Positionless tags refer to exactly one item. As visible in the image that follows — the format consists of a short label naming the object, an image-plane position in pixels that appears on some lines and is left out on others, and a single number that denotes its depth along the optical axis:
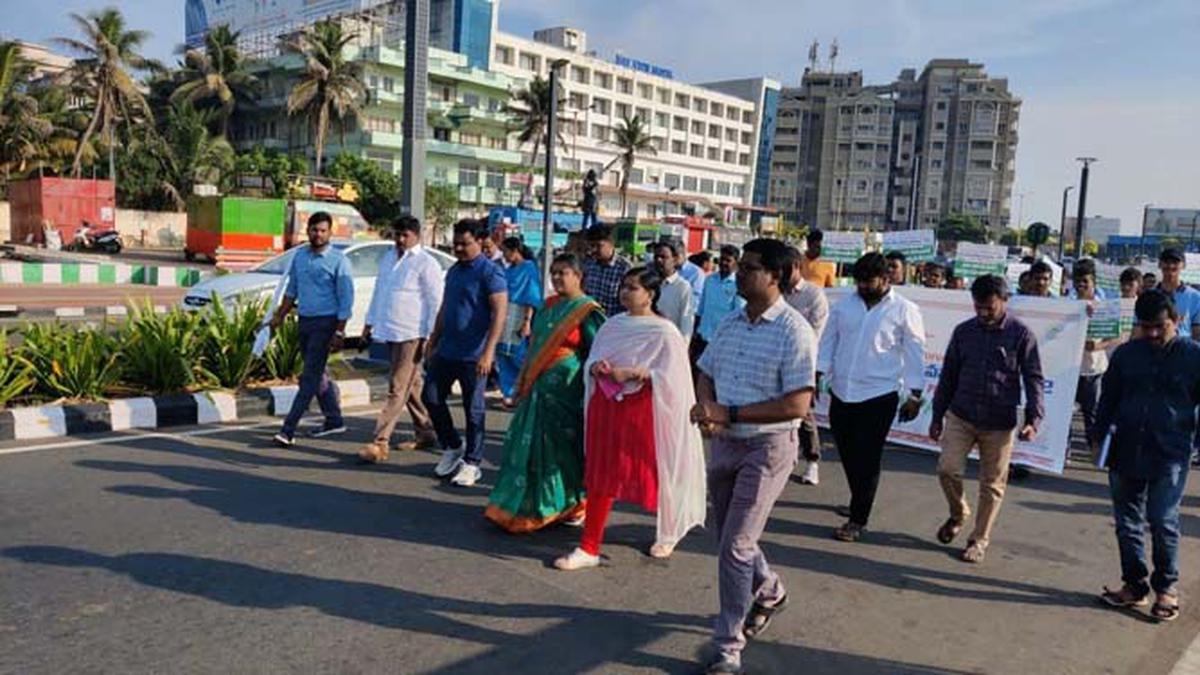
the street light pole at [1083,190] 24.30
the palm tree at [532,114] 61.41
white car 10.74
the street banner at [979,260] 11.81
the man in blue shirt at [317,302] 6.74
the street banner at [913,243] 10.34
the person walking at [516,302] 8.66
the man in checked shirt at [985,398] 5.07
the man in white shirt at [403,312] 6.44
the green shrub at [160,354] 7.73
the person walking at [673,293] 6.48
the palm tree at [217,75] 54.47
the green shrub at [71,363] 7.27
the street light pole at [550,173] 14.04
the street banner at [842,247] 10.72
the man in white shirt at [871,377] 5.39
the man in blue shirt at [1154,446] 4.43
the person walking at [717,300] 8.37
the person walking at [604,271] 6.71
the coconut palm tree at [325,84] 49.41
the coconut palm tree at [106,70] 41.41
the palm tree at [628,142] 73.81
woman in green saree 4.97
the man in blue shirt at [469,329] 5.97
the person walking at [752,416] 3.48
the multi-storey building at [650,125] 77.00
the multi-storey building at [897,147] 103.75
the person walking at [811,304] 6.29
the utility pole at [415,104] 9.73
